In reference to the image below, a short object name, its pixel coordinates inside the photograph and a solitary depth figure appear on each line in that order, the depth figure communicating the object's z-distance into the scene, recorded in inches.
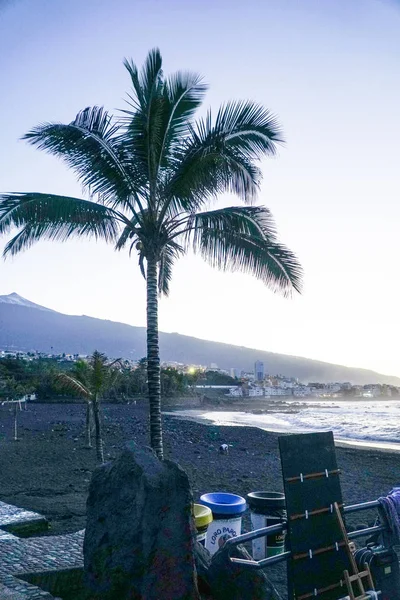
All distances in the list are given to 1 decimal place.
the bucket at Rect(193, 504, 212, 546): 191.6
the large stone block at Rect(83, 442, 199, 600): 150.4
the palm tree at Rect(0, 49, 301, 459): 402.3
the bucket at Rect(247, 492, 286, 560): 188.9
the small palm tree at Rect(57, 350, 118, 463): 590.9
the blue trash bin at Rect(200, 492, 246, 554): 204.5
